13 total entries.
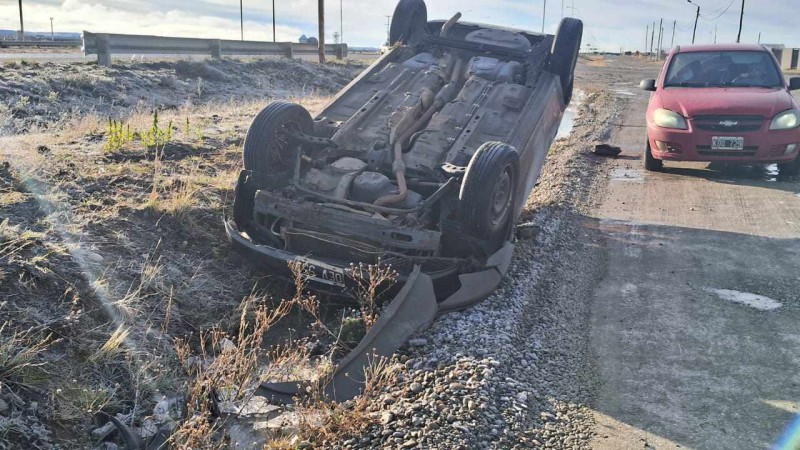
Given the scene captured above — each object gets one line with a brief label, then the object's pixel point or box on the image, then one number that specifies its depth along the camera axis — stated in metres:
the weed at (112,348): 3.95
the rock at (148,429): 3.63
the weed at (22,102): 10.88
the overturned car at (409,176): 5.04
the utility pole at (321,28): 26.19
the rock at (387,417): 3.50
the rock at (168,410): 3.78
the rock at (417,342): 4.41
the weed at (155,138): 8.13
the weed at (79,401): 3.49
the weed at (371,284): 4.52
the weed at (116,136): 7.76
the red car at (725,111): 8.79
